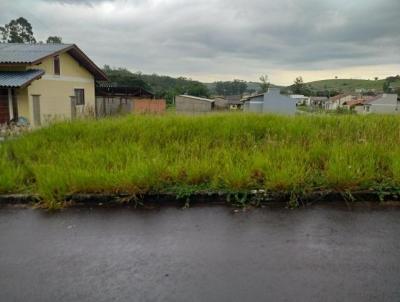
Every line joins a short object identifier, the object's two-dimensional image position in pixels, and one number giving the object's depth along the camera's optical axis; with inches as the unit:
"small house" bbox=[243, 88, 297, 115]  1363.2
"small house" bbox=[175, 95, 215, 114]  1745.8
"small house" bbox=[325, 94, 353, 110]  3056.6
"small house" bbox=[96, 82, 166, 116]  1165.5
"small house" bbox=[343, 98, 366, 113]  2244.8
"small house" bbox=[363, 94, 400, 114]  2124.4
